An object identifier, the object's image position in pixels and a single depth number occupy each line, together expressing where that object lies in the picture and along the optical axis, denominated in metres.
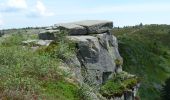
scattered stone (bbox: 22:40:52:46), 20.10
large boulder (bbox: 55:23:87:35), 21.82
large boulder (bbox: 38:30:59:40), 21.13
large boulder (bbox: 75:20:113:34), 22.66
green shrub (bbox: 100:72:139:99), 20.97
